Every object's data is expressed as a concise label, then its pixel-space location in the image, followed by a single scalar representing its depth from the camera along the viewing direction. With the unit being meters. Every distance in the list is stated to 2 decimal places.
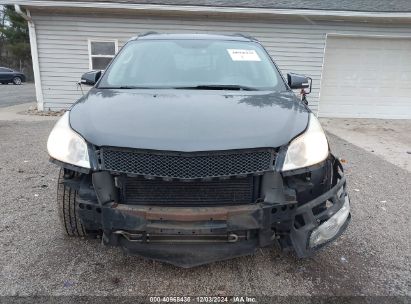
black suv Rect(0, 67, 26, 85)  27.18
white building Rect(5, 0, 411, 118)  9.31
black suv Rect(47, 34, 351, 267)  2.04
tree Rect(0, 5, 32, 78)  34.95
